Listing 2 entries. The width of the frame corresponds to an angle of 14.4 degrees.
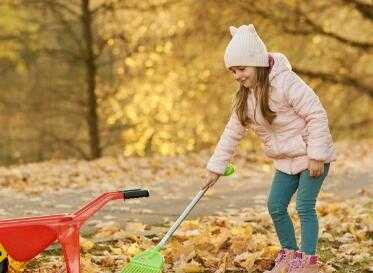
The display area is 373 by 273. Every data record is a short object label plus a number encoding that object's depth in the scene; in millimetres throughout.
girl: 7840
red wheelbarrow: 6712
